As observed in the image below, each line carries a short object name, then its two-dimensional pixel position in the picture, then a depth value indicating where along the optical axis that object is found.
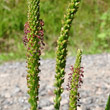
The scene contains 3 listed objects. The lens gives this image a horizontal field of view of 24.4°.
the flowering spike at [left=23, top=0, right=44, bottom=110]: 0.17
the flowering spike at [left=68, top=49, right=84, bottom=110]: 0.19
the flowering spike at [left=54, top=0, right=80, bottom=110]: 0.16
